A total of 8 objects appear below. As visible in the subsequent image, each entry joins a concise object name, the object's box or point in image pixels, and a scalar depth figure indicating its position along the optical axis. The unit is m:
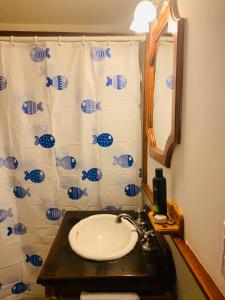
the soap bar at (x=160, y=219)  0.99
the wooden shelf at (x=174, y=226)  0.93
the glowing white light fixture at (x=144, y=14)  1.12
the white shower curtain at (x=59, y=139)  1.56
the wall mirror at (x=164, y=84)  0.92
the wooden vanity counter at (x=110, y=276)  0.92
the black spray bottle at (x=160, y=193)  1.03
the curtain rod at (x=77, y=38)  1.53
